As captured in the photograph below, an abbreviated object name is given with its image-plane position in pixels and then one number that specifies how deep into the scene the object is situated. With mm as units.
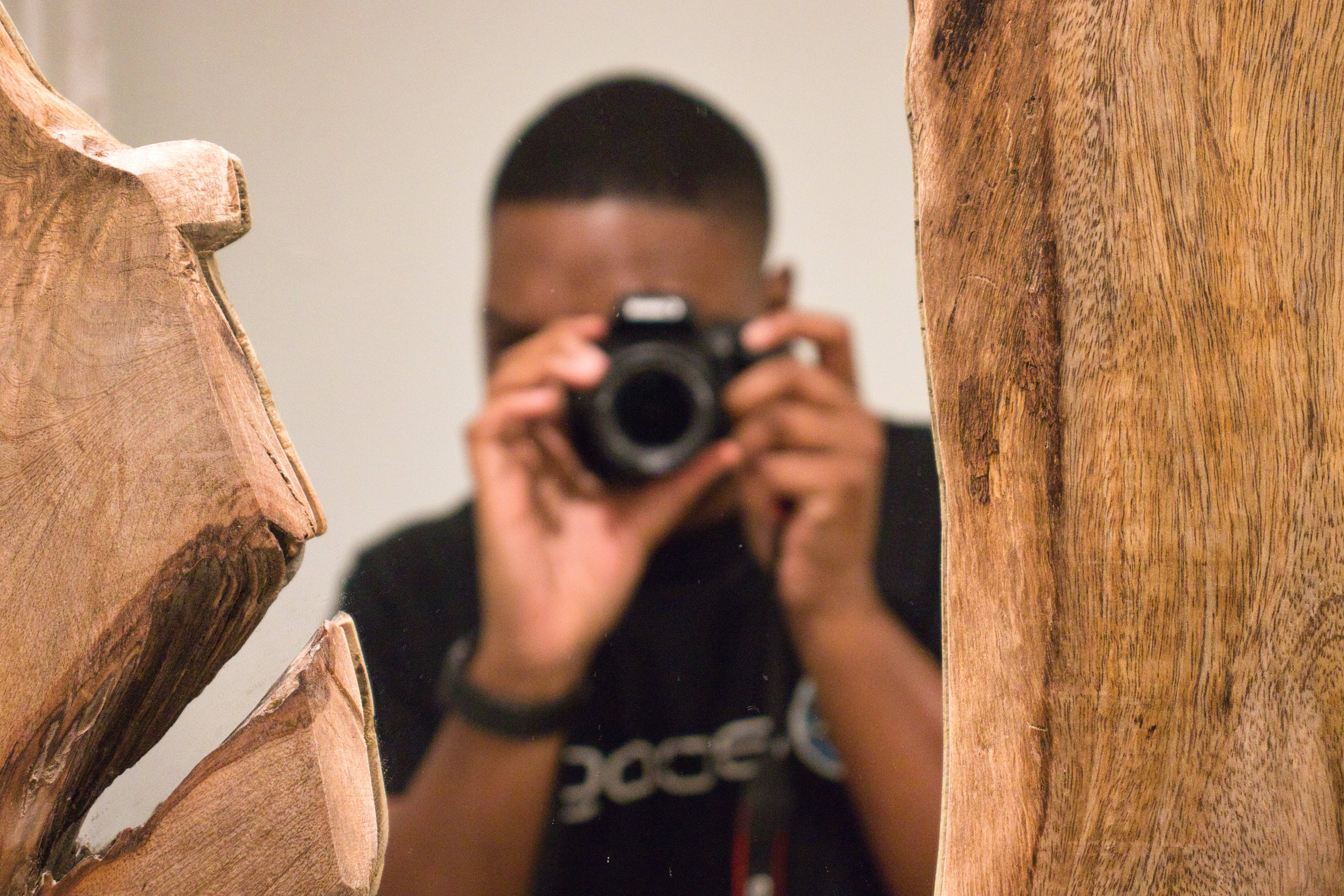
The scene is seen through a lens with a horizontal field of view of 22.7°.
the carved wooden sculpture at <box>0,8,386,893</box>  1613
